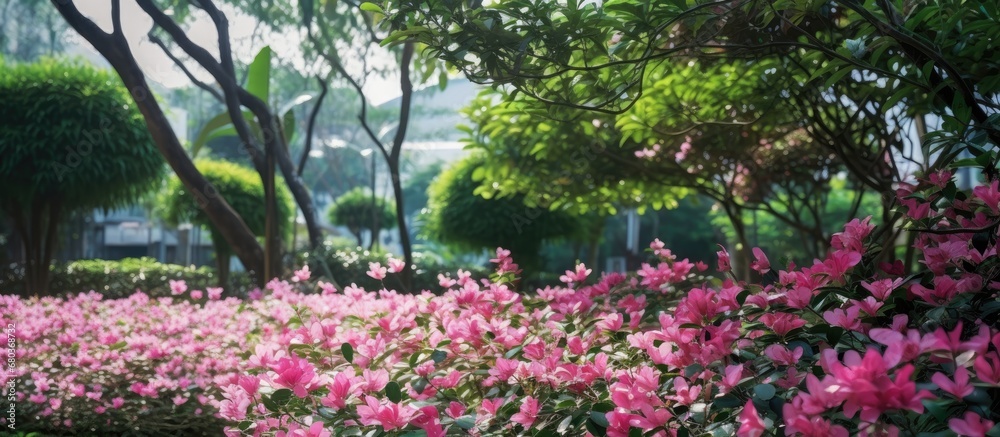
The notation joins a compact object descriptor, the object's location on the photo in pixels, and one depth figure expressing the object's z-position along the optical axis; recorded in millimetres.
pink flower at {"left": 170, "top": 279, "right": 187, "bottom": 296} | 3802
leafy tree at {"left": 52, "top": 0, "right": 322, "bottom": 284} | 4848
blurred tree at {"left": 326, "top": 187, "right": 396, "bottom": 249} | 17922
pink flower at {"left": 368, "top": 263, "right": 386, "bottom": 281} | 2391
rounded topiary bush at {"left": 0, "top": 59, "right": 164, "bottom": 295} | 6746
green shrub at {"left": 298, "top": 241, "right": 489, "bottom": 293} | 7906
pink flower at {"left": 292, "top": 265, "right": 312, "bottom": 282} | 2838
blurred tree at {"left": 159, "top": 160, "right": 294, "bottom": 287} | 9617
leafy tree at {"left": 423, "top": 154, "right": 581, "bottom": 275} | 10117
